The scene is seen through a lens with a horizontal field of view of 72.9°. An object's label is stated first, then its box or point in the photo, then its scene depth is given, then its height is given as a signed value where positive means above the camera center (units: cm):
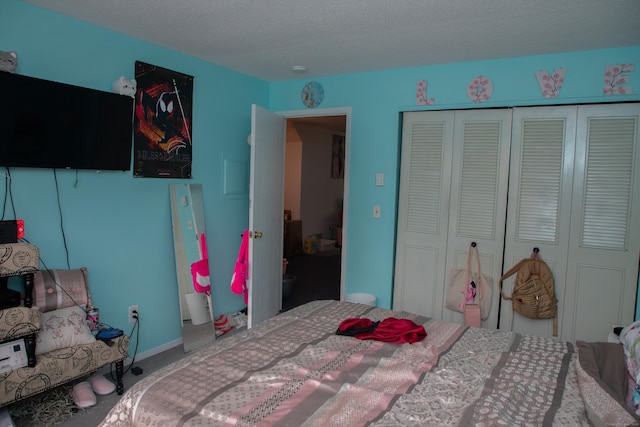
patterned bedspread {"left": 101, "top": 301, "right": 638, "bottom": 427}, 140 -71
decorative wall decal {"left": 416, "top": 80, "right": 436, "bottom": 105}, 359 +83
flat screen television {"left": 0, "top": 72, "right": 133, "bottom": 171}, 235 +33
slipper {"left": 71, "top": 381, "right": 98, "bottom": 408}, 250 -125
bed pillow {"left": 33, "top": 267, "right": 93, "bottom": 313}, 248 -64
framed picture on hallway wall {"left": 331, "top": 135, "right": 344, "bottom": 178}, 859 +69
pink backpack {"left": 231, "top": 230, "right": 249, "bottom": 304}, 374 -72
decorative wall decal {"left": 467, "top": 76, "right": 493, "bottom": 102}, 337 +85
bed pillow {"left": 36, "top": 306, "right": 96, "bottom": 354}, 238 -85
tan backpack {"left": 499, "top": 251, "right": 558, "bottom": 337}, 316 -68
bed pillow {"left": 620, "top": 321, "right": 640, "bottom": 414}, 154 -62
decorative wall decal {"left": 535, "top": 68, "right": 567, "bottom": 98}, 312 +87
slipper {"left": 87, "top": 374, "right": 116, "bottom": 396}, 266 -126
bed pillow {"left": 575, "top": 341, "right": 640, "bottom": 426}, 134 -66
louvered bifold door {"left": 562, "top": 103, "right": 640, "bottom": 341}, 297 -15
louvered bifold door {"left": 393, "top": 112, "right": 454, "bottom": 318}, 359 -14
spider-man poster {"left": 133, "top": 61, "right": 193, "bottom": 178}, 312 +46
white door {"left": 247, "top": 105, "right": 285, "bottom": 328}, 362 -23
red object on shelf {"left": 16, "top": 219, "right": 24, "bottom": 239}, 233 -27
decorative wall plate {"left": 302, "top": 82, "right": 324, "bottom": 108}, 406 +91
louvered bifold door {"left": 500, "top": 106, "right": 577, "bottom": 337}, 316 +4
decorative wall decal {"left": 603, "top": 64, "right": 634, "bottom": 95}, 293 +85
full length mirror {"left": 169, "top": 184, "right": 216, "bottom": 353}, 343 -65
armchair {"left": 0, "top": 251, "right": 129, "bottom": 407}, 215 -89
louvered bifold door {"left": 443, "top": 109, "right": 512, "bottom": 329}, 337 +6
